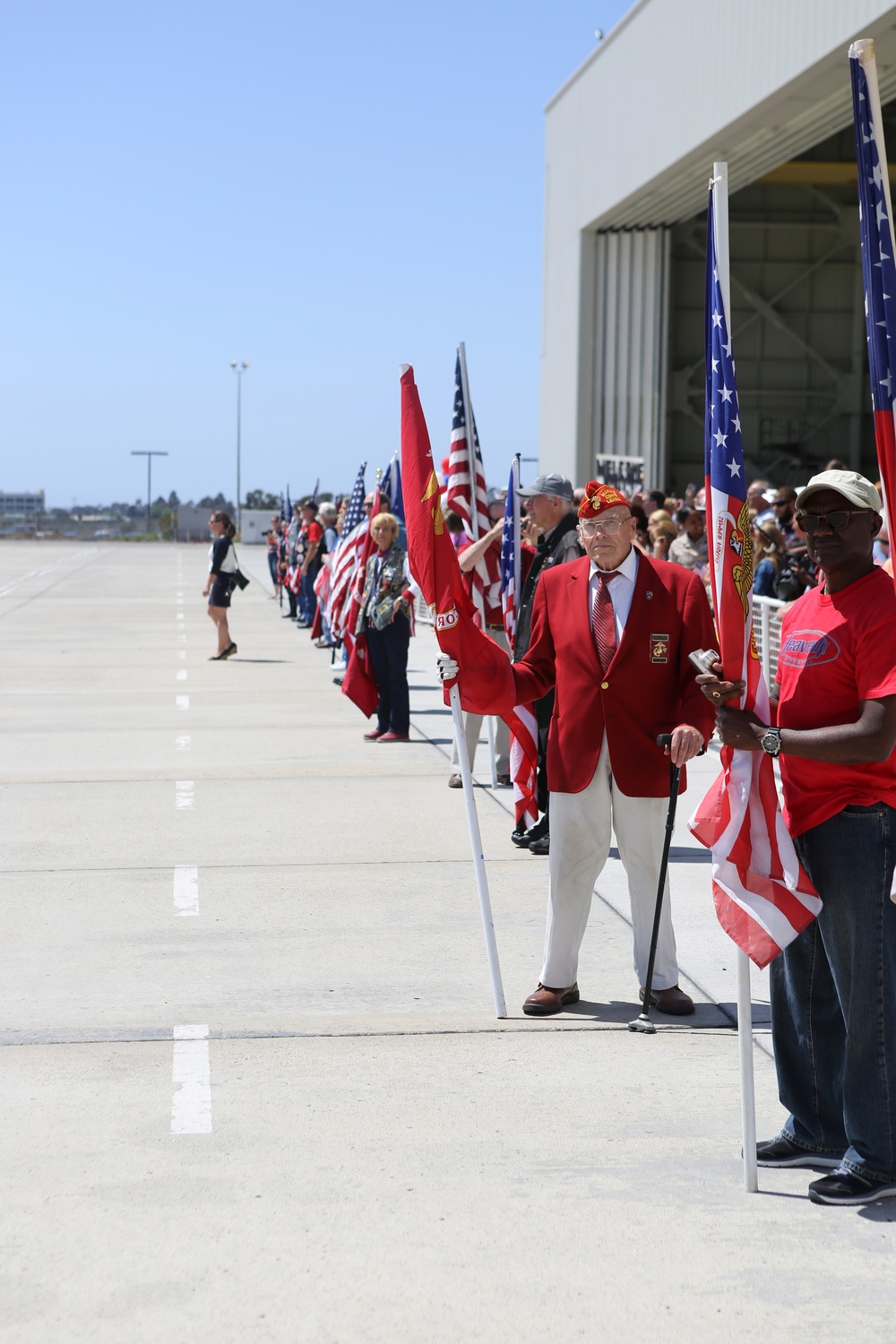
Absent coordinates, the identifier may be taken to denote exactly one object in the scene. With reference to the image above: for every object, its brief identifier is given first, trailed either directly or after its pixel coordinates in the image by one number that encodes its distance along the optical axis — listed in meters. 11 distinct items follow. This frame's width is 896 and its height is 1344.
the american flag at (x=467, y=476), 9.19
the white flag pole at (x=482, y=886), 5.76
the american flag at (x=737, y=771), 4.14
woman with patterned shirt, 12.66
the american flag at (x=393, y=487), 14.34
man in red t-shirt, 3.98
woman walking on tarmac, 19.31
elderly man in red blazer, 5.59
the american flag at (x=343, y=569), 14.48
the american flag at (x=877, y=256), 3.72
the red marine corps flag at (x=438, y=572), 5.68
